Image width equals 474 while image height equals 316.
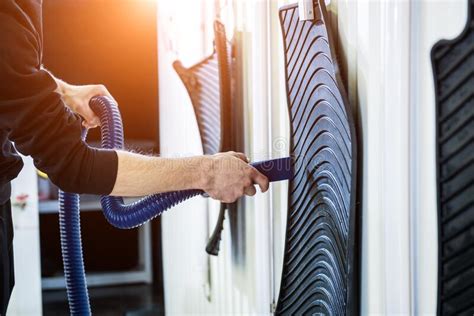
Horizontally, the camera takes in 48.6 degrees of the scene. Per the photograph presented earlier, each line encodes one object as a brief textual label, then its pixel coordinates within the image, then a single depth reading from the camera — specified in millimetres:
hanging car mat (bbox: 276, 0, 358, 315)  1053
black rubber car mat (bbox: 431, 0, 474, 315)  770
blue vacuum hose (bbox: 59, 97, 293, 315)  1277
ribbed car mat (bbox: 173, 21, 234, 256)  1646
